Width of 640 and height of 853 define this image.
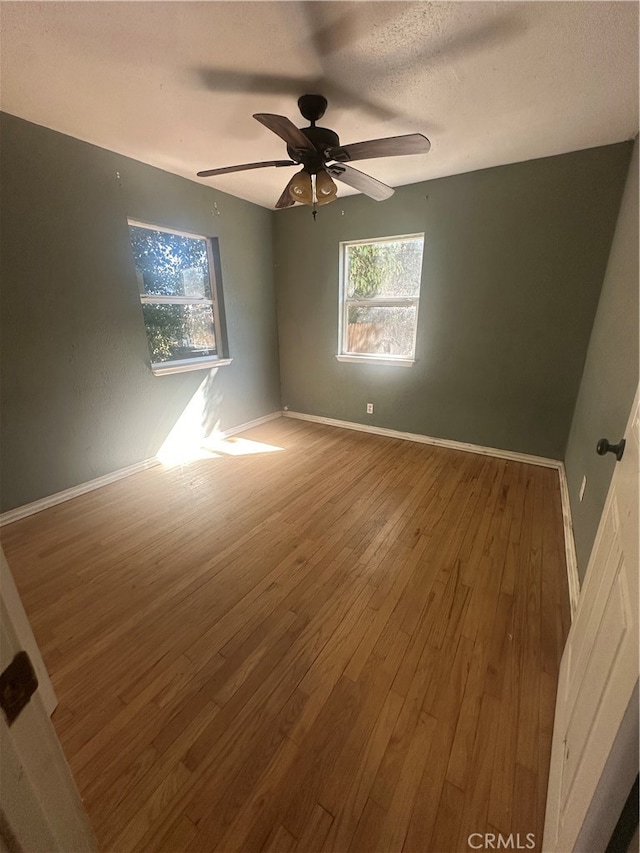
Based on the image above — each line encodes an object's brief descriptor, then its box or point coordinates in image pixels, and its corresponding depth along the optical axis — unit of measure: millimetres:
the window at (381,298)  3434
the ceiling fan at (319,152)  1663
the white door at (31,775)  396
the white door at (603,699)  606
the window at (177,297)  2979
